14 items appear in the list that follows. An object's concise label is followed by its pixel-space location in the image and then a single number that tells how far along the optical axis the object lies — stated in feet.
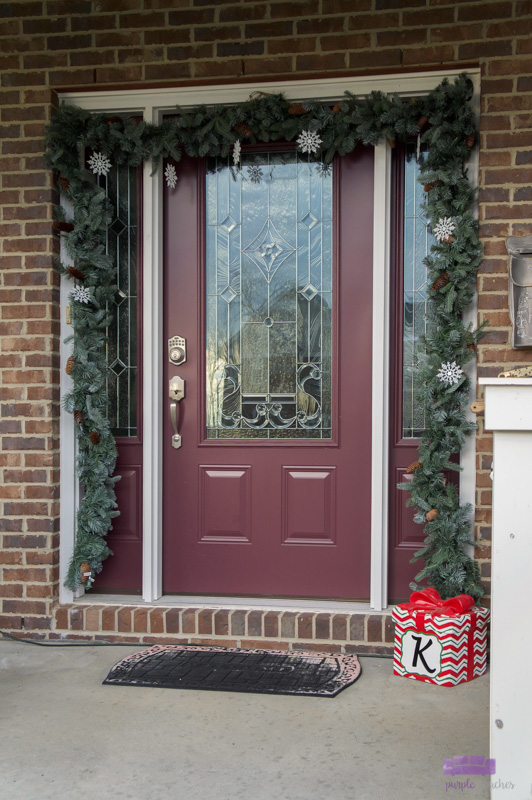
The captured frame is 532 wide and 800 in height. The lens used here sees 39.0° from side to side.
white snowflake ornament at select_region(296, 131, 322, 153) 11.07
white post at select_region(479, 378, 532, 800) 6.22
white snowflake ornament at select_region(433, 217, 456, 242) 10.50
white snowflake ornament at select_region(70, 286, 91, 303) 11.40
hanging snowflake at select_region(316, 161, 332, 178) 11.37
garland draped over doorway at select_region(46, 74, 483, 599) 10.41
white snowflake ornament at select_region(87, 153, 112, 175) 11.59
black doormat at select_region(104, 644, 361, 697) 9.52
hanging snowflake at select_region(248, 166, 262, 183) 11.57
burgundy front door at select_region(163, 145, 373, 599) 11.34
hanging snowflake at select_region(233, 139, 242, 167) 11.30
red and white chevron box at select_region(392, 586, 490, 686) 9.52
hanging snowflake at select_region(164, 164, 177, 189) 11.59
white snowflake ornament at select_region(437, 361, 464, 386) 10.48
